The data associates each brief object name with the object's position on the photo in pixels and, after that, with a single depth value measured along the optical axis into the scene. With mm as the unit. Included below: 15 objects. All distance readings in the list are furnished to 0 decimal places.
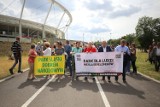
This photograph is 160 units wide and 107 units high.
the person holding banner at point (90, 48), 6280
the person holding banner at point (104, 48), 6141
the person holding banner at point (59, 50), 6664
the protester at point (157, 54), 8116
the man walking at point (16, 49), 7024
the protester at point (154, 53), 8476
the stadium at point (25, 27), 28933
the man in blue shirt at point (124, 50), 5894
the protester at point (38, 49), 8339
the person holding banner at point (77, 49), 6741
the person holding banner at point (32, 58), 6109
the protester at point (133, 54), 7578
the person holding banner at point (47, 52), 6466
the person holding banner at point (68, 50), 6959
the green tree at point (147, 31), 47739
